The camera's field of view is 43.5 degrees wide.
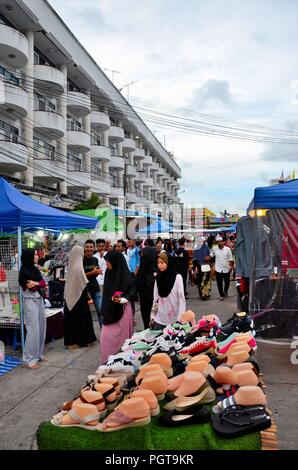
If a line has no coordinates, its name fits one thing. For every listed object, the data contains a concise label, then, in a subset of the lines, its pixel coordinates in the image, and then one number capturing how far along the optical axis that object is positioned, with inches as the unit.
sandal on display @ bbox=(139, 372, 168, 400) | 108.1
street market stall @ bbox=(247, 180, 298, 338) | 240.2
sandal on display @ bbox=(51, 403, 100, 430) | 96.0
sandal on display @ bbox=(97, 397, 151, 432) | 92.7
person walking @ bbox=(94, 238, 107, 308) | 362.3
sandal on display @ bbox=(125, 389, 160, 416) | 99.5
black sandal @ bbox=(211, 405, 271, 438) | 91.1
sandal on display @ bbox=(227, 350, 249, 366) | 123.5
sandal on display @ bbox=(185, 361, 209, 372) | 119.2
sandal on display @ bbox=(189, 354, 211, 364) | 124.3
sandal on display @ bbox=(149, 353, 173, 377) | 122.9
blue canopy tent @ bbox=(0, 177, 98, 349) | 228.5
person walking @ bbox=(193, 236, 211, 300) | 421.1
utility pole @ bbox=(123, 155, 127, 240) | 826.8
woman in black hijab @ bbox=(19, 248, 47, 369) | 210.6
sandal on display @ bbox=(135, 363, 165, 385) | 115.4
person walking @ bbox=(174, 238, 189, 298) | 378.5
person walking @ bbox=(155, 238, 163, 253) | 404.2
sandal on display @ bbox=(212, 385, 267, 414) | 99.4
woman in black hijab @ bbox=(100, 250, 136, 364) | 188.9
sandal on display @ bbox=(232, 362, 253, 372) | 116.0
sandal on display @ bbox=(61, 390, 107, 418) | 102.1
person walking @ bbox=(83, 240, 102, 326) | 278.2
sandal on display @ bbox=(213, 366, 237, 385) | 110.3
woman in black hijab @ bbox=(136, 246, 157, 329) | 255.1
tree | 970.8
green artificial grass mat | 88.9
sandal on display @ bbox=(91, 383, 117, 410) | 107.9
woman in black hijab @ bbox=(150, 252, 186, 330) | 190.5
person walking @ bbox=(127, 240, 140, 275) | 370.0
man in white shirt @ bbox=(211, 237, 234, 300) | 407.2
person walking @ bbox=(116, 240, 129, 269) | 328.3
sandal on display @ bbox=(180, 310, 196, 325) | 178.2
